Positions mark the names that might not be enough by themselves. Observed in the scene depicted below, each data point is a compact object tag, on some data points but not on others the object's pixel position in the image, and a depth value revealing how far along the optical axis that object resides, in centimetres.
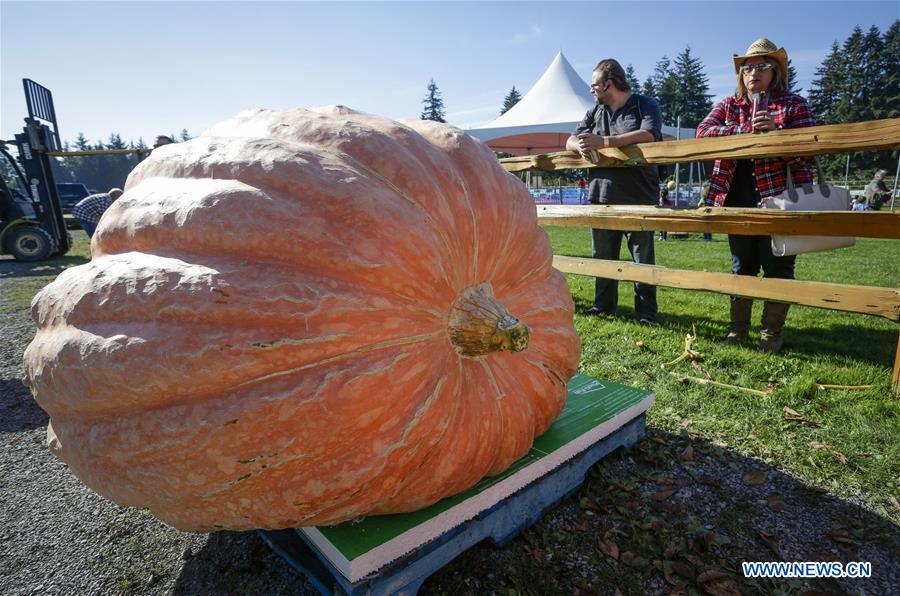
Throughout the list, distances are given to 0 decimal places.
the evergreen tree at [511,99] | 7643
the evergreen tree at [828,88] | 5450
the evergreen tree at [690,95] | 5947
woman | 335
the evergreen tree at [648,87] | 6850
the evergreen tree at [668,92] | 6234
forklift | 951
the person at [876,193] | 2119
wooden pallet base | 145
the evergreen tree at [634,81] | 6289
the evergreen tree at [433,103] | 7069
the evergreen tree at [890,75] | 4788
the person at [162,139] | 629
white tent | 1652
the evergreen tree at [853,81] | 4950
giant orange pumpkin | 121
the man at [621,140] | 414
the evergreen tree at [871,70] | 4985
